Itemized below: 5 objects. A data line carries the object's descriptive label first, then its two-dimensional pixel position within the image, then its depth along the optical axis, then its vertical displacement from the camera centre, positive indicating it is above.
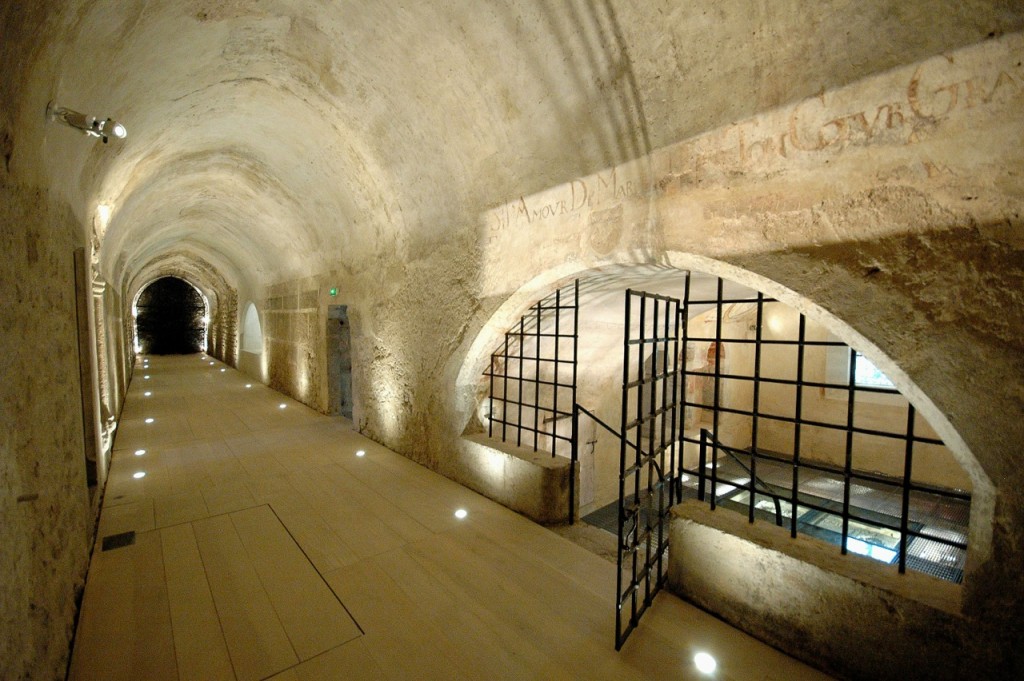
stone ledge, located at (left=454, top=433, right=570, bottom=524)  3.97 -1.53
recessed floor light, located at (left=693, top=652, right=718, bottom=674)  2.34 -1.84
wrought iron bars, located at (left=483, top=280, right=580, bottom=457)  4.74 -0.66
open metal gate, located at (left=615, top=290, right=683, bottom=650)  2.40 -1.31
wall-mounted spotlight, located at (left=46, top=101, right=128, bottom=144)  2.17 +1.03
